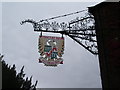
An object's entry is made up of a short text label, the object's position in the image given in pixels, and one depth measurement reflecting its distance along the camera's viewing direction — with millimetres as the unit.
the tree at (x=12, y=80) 16319
